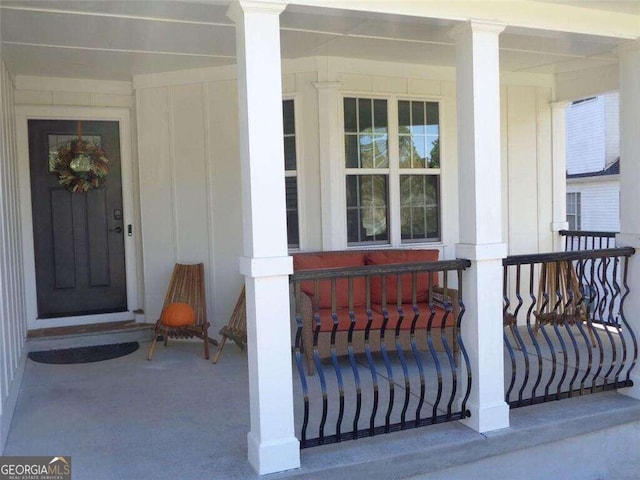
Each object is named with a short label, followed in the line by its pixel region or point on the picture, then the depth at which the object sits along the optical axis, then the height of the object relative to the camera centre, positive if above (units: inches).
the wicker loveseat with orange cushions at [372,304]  160.4 -28.0
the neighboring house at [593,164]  501.7 +36.8
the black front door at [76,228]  201.2 -3.1
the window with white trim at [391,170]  199.2 +14.4
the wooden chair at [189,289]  196.1 -24.9
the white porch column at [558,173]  231.5 +13.2
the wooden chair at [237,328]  175.0 -35.6
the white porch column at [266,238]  101.1 -4.4
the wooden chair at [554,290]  177.4 -30.9
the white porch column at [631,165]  139.1 +9.5
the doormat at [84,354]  178.5 -43.3
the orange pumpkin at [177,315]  181.5 -31.4
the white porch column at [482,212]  120.2 -0.8
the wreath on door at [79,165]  199.8 +18.8
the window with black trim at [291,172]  195.2 +14.1
